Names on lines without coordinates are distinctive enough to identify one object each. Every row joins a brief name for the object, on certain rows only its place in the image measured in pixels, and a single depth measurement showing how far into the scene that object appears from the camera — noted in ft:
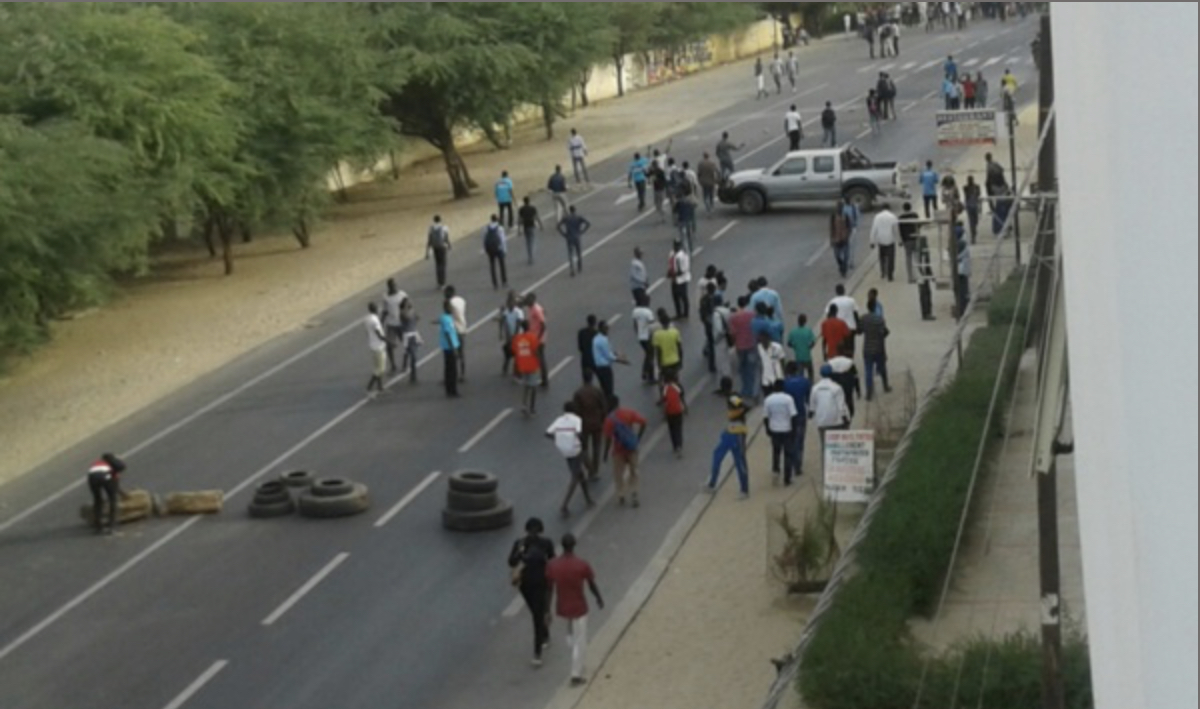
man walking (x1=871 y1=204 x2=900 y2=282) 110.22
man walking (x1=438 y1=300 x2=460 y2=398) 91.04
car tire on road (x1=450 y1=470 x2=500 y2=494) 72.79
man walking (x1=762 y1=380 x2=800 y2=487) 73.46
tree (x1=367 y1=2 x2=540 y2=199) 156.97
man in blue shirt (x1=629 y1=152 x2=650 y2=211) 142.92
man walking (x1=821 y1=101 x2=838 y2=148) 169.58
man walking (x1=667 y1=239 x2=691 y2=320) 102.47
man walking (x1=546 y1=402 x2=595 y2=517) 72.43
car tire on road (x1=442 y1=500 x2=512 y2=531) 72.38
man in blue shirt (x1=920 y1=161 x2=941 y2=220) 124.26
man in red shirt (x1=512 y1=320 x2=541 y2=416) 87.20
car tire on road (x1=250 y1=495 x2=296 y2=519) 76.69
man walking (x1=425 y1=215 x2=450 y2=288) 115.65
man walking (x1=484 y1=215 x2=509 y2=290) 114.21
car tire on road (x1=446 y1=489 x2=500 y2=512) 72.64
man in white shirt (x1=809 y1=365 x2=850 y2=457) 74.38
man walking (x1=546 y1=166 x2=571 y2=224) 135.44
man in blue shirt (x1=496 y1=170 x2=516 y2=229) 134.82
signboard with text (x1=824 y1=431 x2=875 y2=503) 65.67
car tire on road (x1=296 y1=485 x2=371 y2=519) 75.66
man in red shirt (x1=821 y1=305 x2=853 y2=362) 83.92
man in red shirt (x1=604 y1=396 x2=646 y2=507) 72.84
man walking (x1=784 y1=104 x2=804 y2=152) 166.30
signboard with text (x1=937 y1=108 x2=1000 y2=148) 122.62
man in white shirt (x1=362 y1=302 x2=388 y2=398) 92.32
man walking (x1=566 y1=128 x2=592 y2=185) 159.94
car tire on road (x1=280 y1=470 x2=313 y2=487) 78.59
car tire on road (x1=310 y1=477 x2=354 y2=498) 76.23
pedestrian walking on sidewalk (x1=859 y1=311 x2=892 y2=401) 85.20
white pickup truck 136.98
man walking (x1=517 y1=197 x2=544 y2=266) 122.01
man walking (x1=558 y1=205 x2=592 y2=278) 117.70
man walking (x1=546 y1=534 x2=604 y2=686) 56.59
